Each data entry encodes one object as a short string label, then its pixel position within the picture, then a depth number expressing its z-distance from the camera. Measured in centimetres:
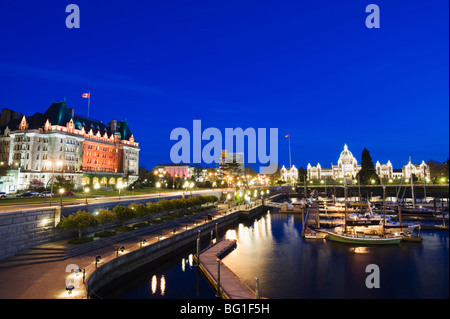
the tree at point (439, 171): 18838
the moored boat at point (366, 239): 4228
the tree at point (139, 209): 4456
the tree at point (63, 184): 6589
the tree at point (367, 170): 14838
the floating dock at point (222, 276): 2298
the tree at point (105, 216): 3691
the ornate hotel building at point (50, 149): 7931
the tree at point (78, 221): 3281
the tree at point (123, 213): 4122
